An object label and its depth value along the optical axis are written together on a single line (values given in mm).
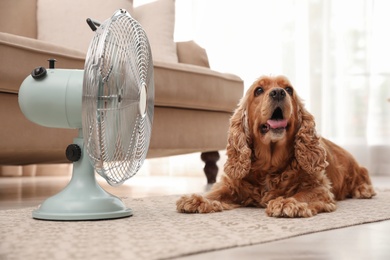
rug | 1139
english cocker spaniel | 1876
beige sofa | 2186
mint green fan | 1503
